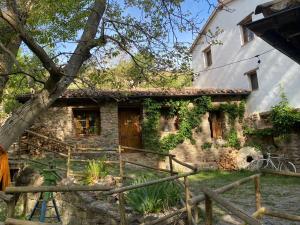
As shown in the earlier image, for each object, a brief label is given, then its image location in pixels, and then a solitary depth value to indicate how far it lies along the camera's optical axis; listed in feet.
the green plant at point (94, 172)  19.96
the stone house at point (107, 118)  30.13
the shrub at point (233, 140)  33.52
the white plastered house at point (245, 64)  31.12
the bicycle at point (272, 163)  29.87
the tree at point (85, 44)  11.92
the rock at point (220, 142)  33.54
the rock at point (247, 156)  31.99
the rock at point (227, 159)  32.20
